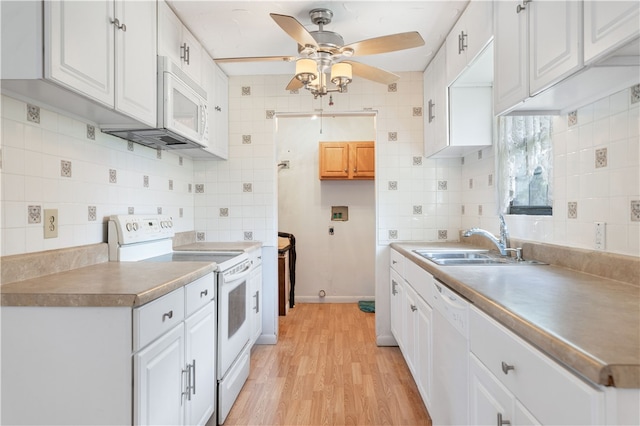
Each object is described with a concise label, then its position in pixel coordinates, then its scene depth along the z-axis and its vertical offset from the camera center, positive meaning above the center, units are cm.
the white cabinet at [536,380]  66 -38
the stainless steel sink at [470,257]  183 -27
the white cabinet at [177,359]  115 -58
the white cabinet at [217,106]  260 +86
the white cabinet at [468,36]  175 +100
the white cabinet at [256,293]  264 -66
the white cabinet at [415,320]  182 -68
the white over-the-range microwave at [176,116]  184 +57
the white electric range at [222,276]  188 -38
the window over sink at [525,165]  187 +28
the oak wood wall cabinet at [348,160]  413 +62
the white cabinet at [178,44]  190 +103
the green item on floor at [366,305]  401 -111
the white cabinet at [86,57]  110 +57
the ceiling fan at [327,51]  174 +87
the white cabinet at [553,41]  111 +59
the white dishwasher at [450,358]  128 -61
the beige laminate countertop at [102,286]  110 -26
